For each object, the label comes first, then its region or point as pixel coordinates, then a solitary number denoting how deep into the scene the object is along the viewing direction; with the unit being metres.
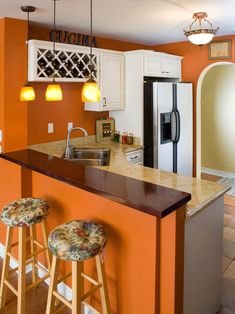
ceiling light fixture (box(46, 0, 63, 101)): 2.54
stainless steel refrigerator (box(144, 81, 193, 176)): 4.32
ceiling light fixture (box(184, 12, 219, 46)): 2.93
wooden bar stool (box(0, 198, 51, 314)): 2.23
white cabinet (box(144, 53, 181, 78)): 4.35
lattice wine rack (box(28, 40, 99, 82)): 3.44
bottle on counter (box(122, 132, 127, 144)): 4.63
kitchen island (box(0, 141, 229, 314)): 1.75
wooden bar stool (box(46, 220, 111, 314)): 1.79
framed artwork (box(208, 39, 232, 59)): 4.43
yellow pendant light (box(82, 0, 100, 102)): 2.41
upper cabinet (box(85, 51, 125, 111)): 4.20
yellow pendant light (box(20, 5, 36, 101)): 2.73
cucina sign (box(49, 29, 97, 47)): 3.84
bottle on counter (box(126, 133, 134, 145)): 4.57
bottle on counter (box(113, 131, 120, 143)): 4.74
